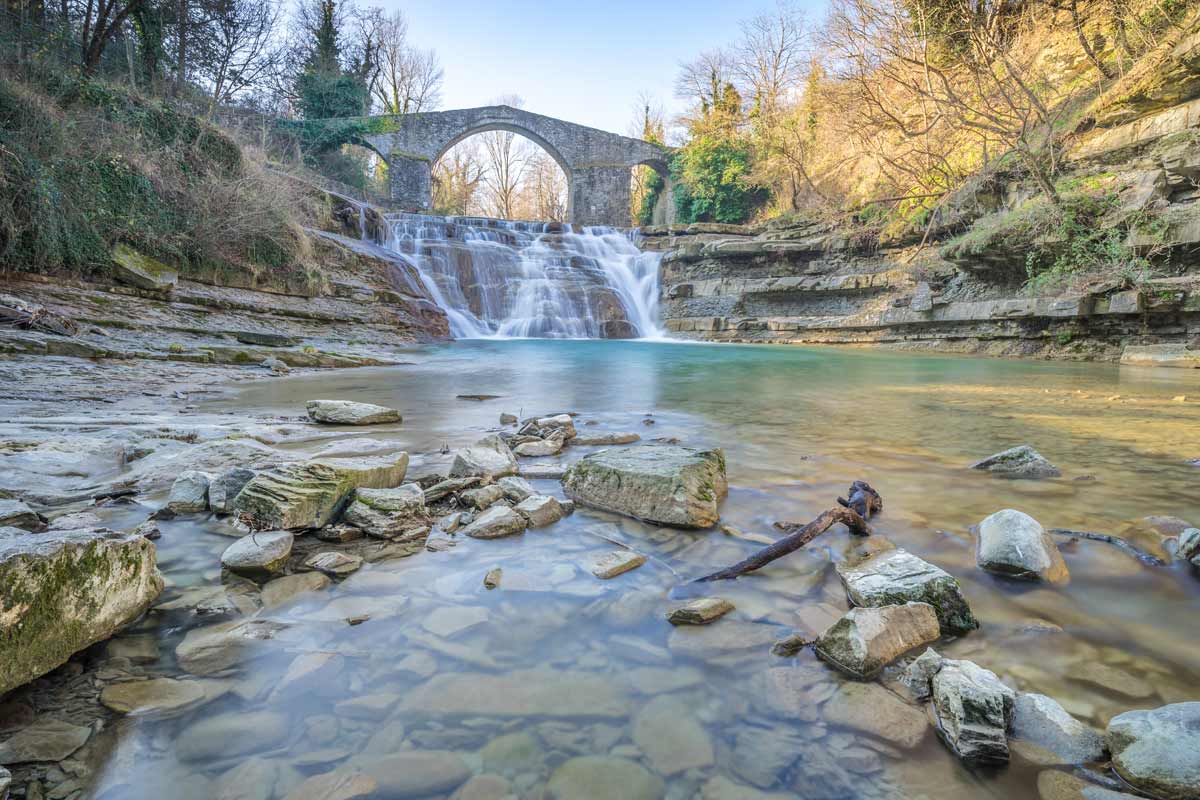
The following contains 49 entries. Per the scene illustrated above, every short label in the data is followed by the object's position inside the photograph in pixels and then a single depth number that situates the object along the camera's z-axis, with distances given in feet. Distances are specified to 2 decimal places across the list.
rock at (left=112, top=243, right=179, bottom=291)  24.23
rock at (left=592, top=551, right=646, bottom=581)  5.17
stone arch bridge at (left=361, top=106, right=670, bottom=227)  86.22
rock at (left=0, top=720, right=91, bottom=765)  2.80
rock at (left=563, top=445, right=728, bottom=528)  6.37
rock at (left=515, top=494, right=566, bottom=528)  6.35
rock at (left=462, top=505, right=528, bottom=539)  5.99
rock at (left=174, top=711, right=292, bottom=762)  2.98
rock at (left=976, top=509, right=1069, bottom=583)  5.07
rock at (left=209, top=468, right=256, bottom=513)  6.14
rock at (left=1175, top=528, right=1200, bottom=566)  5.24
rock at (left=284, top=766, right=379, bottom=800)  2.78
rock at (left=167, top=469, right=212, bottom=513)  6.16
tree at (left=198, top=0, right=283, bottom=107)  52.70
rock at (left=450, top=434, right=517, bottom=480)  7.61
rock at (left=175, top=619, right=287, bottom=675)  3.71
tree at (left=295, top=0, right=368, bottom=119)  75.72
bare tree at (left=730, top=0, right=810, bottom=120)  78.84
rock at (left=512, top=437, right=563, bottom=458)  9.52
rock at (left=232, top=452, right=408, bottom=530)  5.65
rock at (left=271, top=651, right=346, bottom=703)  3.50
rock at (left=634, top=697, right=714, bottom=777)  3.06
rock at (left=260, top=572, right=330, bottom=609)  4.54
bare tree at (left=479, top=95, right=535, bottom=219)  118.42
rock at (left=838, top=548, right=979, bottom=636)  4.28
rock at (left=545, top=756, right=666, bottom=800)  2.85
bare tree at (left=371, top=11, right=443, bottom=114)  106.32
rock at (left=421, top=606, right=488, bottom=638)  4.24
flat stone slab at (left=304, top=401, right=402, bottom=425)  11.64
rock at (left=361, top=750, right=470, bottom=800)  2.81
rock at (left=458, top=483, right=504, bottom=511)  6.73
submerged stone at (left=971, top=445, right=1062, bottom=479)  8.37
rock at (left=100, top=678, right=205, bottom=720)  3.25
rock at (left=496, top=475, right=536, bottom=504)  6.93
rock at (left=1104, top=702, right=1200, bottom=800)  2.68
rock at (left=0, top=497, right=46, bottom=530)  5.14
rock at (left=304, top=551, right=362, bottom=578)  5.06
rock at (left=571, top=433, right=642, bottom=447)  10.46
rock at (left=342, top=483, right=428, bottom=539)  5.88
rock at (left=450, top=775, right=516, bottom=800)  2.81
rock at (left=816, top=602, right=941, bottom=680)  3.73
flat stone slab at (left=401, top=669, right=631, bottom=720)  3.40
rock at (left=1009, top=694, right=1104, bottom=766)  3.01
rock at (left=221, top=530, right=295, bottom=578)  4.90
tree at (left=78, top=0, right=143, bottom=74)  33.10
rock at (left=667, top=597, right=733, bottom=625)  4.39
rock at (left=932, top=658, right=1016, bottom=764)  3.03
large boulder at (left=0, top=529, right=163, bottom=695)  3.23
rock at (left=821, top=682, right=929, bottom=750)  3.23
